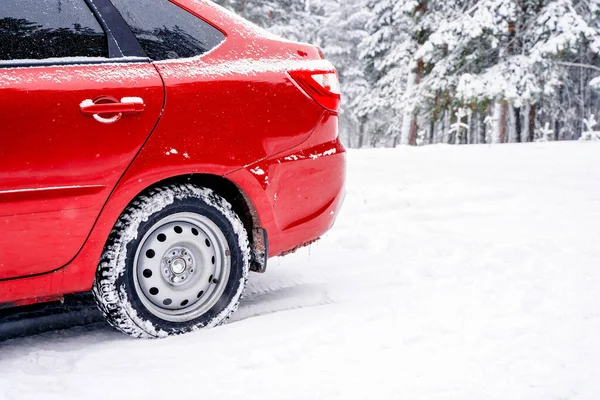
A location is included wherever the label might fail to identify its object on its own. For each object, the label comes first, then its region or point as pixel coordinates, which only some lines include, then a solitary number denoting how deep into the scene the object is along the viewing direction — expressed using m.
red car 2.44
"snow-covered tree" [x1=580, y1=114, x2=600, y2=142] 13.99
